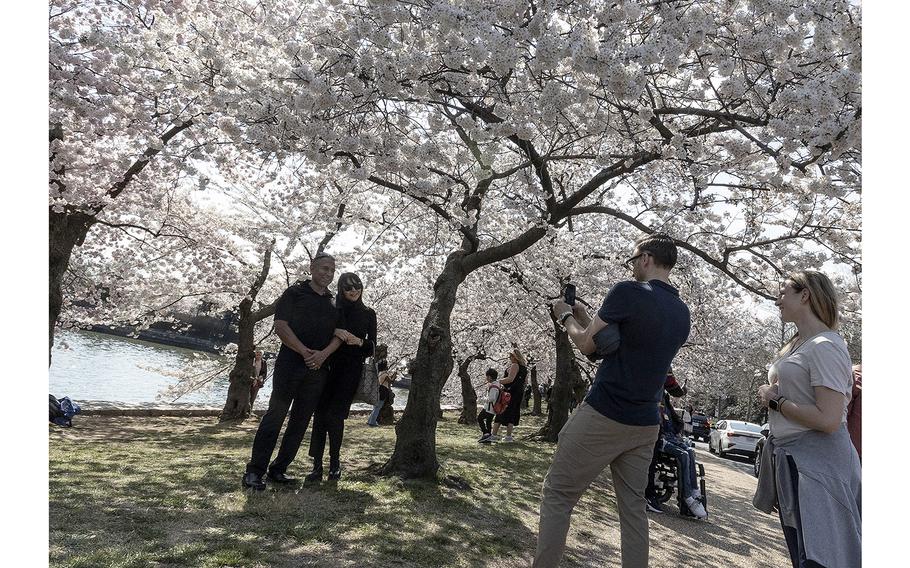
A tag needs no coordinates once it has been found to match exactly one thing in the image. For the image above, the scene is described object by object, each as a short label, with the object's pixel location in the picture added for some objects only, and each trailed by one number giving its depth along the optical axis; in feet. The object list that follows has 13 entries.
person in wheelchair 22.27
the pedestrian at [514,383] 37.40
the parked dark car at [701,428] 112.06
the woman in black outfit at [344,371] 17.44
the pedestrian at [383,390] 46.14
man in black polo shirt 15.80
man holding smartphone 10.25
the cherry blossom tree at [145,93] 20.89
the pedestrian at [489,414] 39.05
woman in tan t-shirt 8.63
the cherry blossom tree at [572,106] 13.28
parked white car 68.44
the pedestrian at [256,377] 52.90
